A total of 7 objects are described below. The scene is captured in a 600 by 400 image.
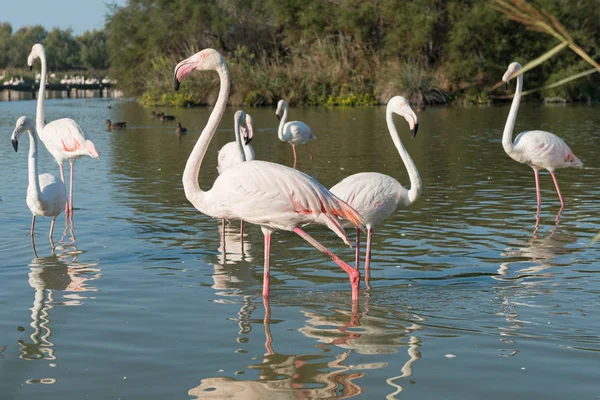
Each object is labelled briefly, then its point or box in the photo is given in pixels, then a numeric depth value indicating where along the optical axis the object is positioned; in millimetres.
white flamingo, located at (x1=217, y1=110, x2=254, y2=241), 8914
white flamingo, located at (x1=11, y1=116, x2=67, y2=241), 7473
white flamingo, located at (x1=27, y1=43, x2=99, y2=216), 9219
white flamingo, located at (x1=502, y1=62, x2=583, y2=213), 9680
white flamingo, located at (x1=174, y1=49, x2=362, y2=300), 5332
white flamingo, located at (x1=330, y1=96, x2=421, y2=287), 6297
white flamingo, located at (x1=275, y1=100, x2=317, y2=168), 14898
